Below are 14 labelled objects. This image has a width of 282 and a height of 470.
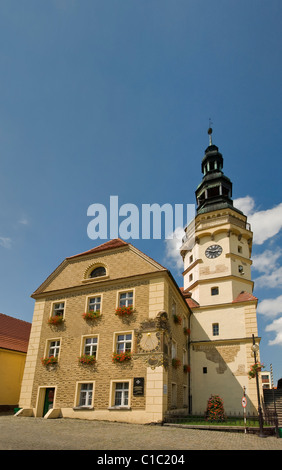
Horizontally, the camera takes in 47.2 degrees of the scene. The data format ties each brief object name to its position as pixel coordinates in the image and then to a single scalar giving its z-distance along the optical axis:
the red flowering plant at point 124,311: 19.72
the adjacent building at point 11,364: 24.81
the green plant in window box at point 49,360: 21.03
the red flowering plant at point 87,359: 19.62
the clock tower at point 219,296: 25.30
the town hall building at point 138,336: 18.34
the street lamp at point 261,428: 14.17
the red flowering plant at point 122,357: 18.50
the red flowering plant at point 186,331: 26.30
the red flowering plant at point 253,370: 23.30
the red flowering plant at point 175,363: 20.14
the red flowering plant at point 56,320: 22.11
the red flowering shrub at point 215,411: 18.67
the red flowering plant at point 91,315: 20.88
